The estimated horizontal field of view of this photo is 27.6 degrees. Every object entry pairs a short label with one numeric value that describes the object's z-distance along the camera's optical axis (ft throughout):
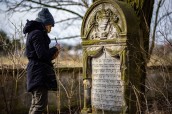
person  16.39
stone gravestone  21.25
